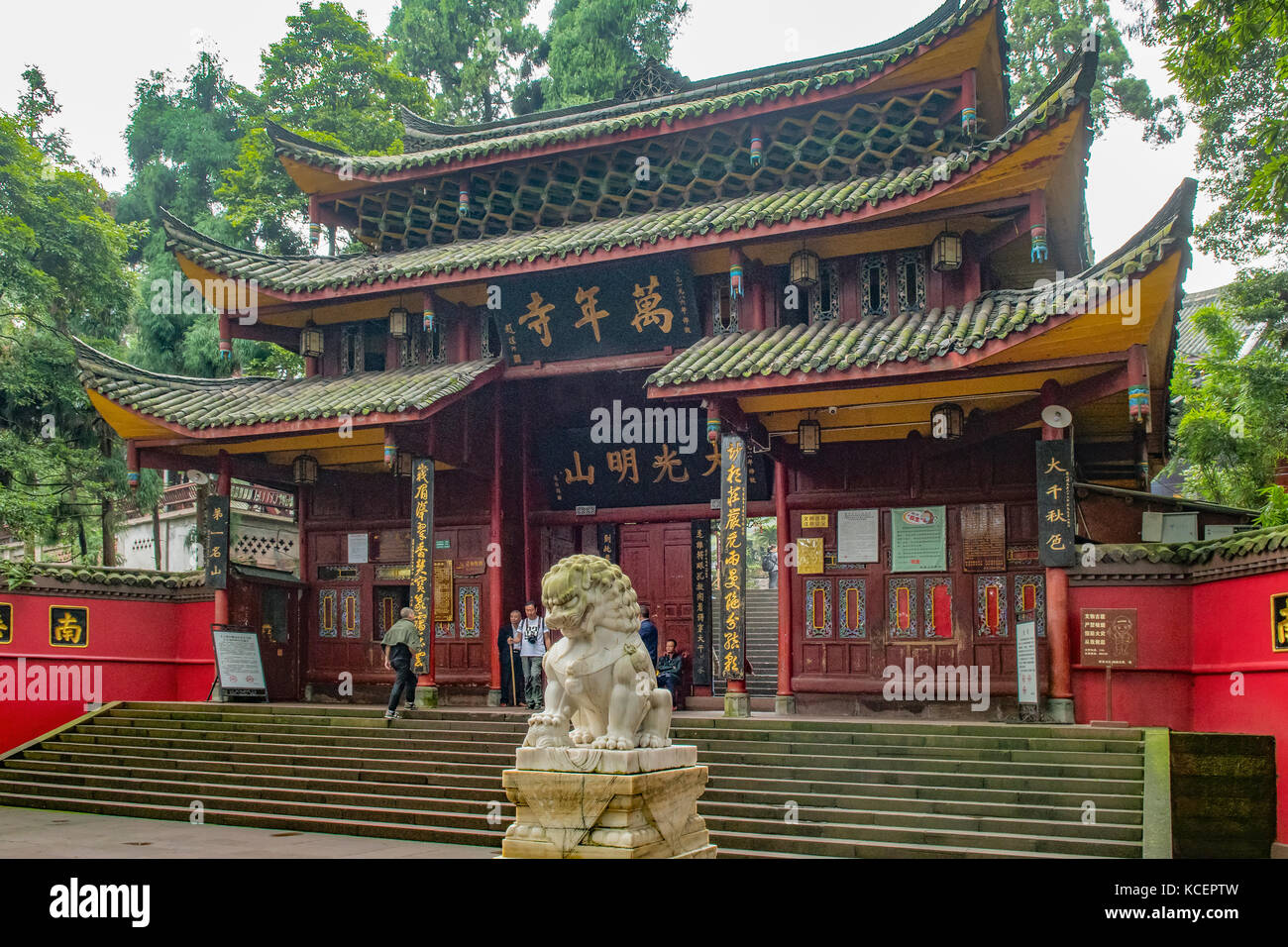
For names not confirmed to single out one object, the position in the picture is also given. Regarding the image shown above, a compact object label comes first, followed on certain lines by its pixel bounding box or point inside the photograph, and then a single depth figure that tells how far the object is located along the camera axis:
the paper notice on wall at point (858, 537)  13.20
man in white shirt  13.24
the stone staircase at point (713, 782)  8.62
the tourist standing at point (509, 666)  14.08
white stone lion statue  6.21
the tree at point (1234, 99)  11.72
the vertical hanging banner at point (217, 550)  14.51
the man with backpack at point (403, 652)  12.37
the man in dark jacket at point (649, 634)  12.82
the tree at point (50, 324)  16.91
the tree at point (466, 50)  30.30
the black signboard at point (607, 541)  15.09
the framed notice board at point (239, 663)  13.99
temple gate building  11.57
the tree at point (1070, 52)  26.83
